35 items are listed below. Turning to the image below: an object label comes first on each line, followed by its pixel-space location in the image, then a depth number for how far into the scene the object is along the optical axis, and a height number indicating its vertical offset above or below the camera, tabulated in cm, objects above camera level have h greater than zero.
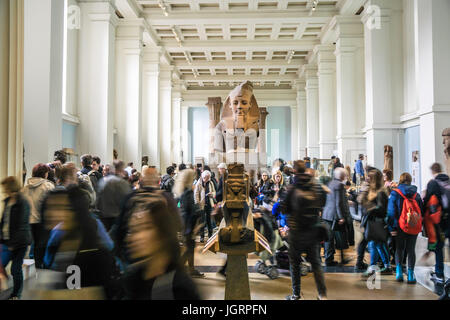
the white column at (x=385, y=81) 1124 +280
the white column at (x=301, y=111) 2466 +396
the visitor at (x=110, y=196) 476 -38
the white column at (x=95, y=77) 1110 +291
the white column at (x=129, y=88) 1388 +317
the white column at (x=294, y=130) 2736 +292
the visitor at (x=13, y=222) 357 -54
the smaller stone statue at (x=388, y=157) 1077 +29
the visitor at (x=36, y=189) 407 -24
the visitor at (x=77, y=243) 258 -55
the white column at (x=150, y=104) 1722 +317
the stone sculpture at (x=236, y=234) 360 -73
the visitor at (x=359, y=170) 1149 -11
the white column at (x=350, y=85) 1374 +324
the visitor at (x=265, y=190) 607 -41
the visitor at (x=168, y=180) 731 -26
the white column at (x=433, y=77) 757 +198
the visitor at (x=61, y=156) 583 +21
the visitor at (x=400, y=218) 478 -75
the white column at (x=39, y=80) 671 +172
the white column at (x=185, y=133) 2580 +264
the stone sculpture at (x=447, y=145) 720 +44
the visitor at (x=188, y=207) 471 -53
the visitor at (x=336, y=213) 545 -73
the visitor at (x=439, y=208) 453 -54
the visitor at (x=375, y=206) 490 -55
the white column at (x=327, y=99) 1722 +340
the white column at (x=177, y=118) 2226 +351
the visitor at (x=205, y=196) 739 -60
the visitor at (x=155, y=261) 230 -62
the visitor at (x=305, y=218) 374 -55
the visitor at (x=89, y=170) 571 -3
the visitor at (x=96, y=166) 599 +4
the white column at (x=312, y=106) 2111 +368
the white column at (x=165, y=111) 2036 +337
